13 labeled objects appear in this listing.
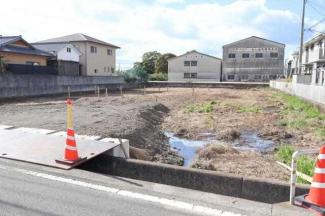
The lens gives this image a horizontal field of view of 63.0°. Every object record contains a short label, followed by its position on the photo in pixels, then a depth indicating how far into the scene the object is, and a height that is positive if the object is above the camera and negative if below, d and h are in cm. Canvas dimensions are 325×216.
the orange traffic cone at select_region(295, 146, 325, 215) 269 -107
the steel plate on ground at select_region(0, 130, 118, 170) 412 -114
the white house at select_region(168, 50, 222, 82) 4259 +262
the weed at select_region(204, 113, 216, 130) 1055 -163
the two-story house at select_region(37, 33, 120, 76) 3000 +346
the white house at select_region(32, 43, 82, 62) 2580 +319
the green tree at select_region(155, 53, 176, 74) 5050 +340
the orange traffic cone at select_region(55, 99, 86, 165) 389 -99
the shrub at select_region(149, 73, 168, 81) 4422 +98
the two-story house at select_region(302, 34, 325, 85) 2212 +293
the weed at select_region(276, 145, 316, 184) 456 -152
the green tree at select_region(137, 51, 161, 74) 5384 +450
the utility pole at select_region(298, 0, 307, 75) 2227 +484
